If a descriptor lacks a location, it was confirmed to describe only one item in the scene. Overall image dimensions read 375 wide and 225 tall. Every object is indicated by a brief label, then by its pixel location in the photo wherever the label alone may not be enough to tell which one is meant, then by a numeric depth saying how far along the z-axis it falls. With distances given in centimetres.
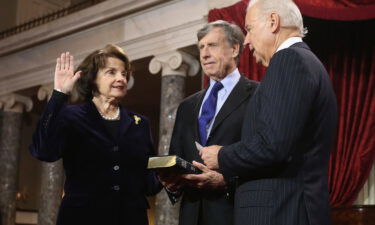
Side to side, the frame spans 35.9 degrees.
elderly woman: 321
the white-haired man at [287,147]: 223
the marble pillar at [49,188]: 1035
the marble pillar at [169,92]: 809
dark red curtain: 630
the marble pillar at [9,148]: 1107
